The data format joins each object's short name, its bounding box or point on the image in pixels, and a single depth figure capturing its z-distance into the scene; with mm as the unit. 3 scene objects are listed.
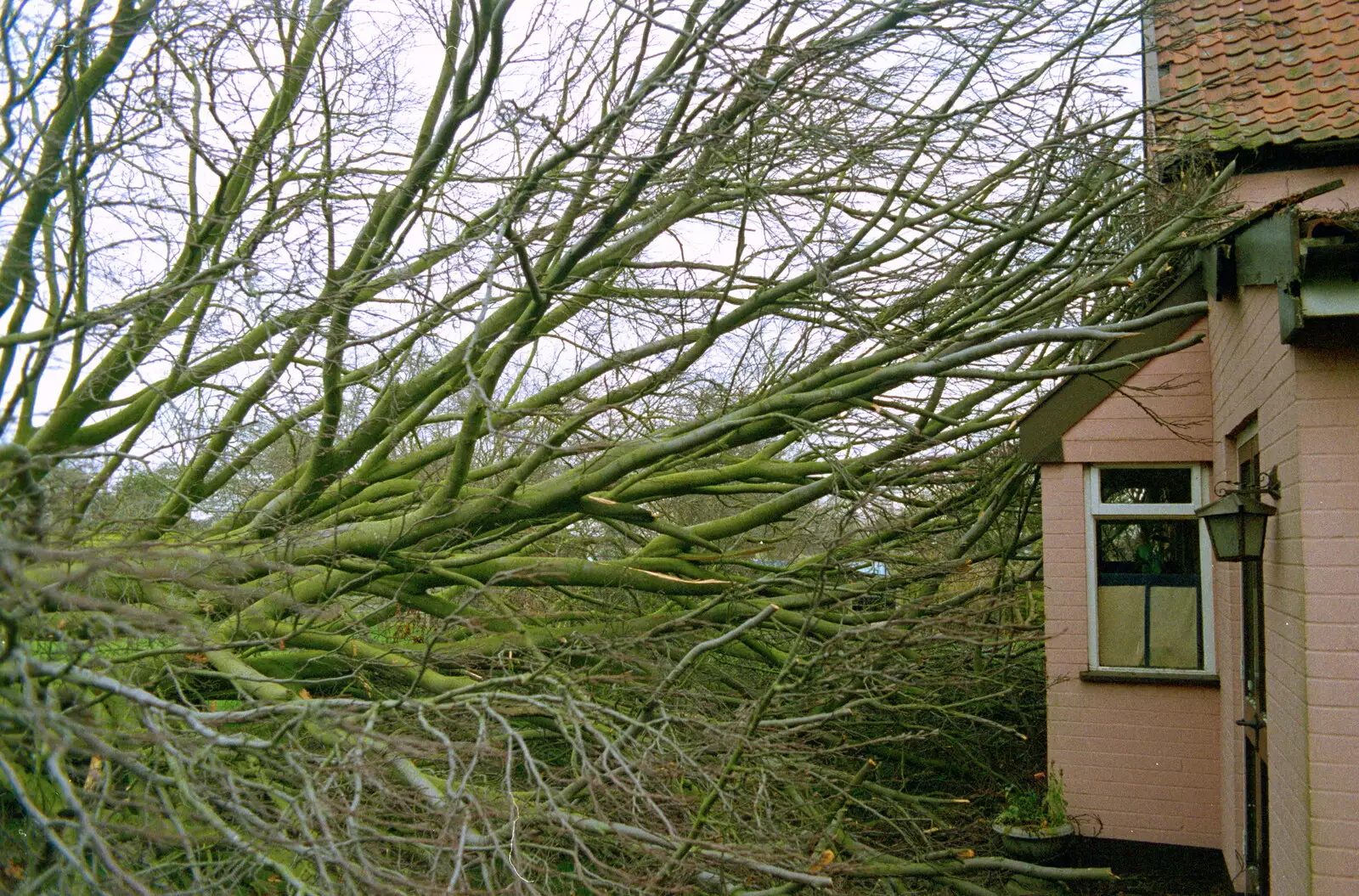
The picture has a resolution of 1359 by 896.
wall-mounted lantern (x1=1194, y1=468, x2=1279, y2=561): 5355
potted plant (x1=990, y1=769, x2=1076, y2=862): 8453
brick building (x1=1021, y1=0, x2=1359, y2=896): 4574
